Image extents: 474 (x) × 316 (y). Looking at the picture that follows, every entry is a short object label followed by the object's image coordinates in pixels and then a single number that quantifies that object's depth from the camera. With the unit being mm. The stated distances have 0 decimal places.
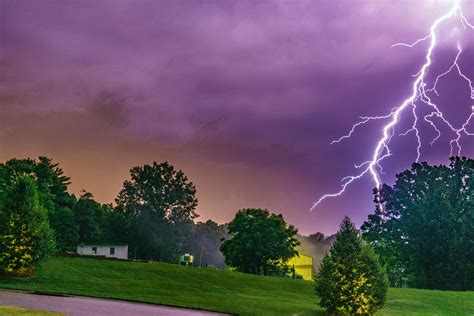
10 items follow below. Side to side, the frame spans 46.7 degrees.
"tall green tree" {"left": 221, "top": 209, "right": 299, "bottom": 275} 67562
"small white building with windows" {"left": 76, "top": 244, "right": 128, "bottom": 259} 77938
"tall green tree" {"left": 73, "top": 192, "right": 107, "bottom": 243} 82250
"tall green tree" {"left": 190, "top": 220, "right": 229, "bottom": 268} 128750
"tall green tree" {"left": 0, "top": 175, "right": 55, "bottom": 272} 34438
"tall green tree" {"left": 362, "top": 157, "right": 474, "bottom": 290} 58594
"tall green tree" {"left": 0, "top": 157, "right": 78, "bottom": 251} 65625
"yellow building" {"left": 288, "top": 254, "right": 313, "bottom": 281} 87400
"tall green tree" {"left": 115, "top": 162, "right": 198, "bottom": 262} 90625
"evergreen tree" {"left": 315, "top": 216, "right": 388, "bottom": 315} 26531
